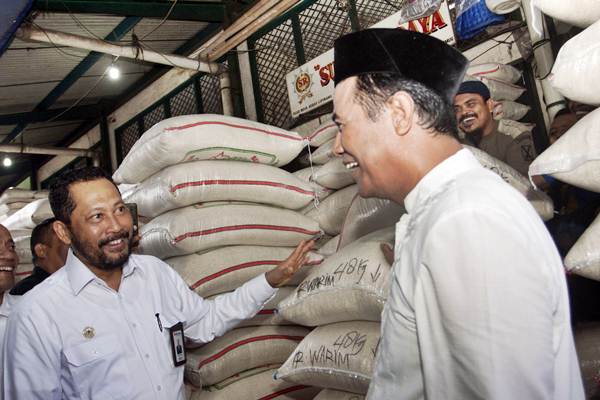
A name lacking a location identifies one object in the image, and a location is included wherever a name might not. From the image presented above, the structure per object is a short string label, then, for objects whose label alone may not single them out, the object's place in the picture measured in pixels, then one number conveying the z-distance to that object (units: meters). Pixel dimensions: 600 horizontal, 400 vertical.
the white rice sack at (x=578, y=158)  1.42
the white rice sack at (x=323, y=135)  2.97
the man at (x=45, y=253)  2.65
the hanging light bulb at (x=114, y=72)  4.59
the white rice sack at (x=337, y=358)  1.72
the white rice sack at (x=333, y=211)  2.72
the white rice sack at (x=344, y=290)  1.73
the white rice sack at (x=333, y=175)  2.66
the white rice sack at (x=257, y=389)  2.24
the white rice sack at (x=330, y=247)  2.60
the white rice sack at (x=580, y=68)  1.49
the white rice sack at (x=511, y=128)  2.54
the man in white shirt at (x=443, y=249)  0.64
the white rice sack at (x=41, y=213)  4.44
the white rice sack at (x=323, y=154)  2.87
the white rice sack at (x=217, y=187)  2.45
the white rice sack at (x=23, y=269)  4.39
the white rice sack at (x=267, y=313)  2.45
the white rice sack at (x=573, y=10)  1.61
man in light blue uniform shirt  1.49
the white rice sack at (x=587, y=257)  1.38
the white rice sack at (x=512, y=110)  2.67
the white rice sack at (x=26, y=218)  4.60
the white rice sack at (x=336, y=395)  1.88
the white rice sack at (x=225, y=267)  2.35
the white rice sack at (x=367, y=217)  2.17
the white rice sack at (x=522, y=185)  1.76
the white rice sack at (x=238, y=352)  2.21
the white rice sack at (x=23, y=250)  4.50
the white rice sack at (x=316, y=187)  2.91
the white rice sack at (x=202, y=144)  2.48
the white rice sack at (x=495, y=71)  2.64
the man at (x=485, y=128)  2.26
